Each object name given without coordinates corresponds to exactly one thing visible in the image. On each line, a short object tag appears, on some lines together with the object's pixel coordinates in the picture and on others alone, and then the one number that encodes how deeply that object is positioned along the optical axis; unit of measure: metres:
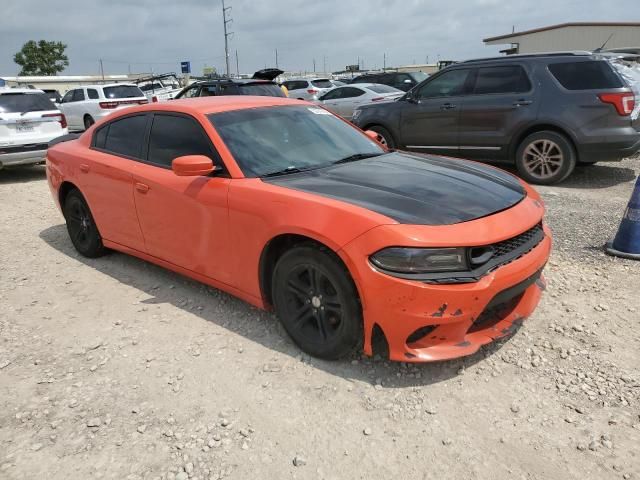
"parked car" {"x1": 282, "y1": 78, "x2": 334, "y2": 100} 20.25
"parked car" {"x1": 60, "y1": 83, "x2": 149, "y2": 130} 15.88
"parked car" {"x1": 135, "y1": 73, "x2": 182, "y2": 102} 22.28
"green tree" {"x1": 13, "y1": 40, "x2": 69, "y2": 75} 69.12
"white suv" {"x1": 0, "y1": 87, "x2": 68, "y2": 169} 9.27
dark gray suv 6.81
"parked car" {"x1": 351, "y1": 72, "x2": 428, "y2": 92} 18.55
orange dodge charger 2.63
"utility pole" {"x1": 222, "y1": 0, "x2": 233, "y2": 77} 42.06
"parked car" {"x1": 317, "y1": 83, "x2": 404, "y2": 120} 14.78
